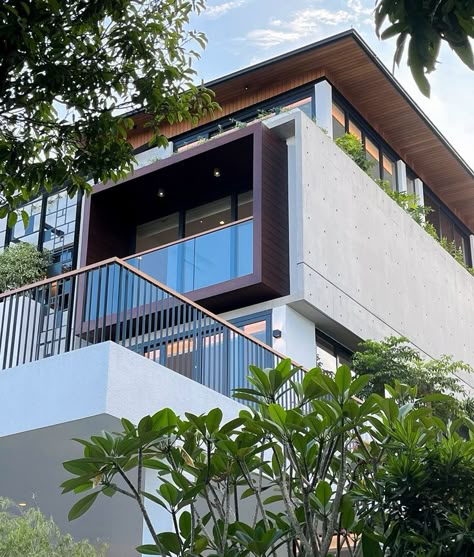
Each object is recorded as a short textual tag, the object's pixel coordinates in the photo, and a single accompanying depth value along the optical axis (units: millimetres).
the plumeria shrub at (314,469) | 5895
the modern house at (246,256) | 8211
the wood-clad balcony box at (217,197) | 13969
